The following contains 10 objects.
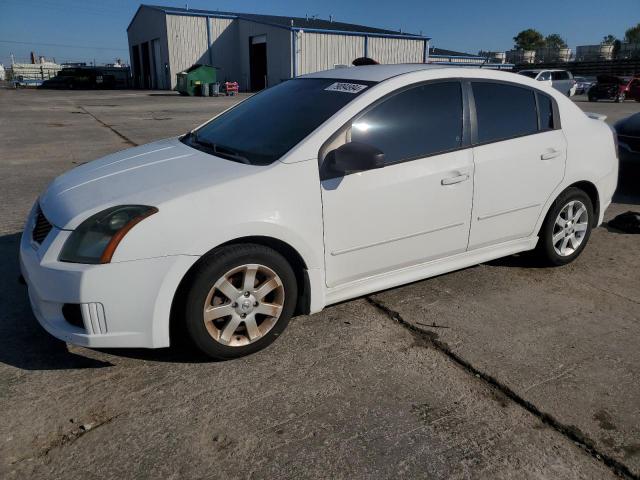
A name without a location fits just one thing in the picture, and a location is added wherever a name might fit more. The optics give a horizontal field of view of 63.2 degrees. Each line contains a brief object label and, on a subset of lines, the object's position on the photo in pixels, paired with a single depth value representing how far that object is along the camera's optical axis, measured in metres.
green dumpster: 32.39
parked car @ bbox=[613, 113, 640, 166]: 6.84
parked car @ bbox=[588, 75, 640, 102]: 26.56
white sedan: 2.55
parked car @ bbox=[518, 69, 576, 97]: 26.88
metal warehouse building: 36.72
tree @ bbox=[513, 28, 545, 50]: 104.75
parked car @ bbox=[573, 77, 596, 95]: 33.22
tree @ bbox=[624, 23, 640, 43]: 97.04
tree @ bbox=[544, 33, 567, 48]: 111.56
